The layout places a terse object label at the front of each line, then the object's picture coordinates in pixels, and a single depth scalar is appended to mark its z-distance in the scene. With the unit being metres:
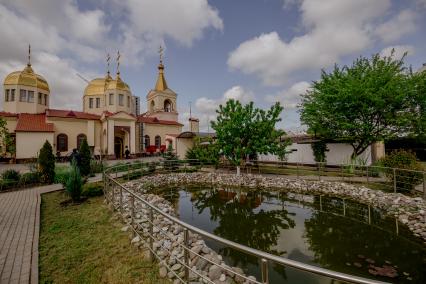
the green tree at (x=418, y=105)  13.56
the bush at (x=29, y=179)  10.84
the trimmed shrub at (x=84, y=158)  13.16
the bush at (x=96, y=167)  14.94
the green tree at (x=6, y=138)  11.95
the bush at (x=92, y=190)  8.92
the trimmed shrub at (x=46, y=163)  11.54
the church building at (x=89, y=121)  22.97
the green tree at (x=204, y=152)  16.12
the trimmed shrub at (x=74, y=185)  8.06
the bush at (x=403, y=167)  9.59
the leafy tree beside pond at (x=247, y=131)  14.52
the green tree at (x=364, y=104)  13.68
